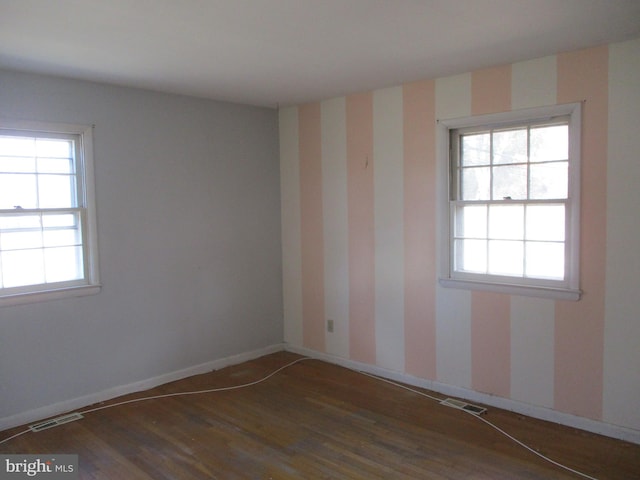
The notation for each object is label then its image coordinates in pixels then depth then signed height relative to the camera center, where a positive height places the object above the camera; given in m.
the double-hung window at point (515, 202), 3.36 +0.09
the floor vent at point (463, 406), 3.62 -1.44
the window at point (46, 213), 3.47 +0.07
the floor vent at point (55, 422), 3.42 -1.43
